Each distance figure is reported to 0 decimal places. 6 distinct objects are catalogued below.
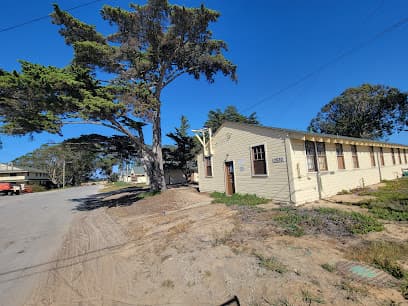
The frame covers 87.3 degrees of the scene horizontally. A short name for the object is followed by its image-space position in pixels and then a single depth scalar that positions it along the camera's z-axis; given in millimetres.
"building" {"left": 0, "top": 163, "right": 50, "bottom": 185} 49406
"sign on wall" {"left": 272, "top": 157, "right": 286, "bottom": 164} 9527
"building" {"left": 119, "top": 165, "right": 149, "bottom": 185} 56550
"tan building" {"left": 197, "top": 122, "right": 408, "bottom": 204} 9406
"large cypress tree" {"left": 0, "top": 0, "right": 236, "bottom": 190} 9711
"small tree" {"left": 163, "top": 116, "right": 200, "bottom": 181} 25359
